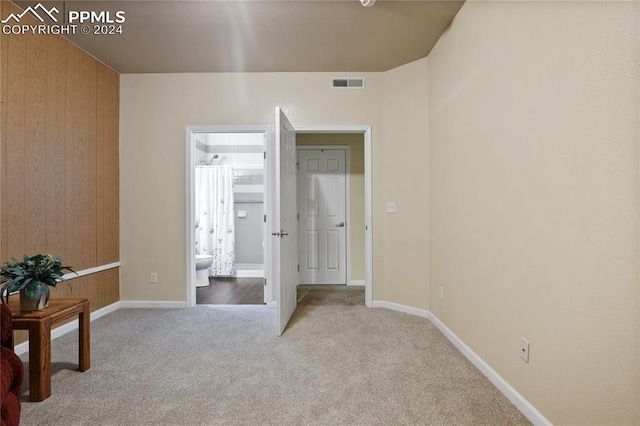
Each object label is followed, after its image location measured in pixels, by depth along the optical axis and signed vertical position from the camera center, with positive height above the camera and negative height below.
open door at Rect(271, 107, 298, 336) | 2.76 -0.12
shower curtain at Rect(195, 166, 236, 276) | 5.27 -0.08
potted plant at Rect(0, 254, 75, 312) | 1.85 -0.39
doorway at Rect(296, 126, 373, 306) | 4.67 +0.26
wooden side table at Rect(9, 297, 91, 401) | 1.74 -0.72
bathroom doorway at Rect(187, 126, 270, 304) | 5.27 +0.08
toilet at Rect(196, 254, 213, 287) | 4.48 -0.82
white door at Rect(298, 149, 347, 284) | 4.71 -0.04
